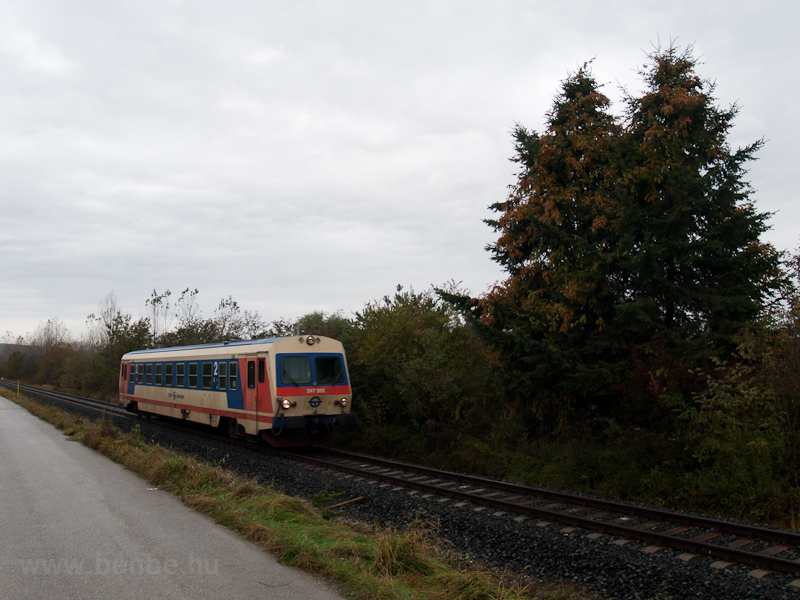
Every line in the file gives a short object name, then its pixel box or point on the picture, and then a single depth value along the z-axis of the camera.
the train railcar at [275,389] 13.45
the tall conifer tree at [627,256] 10.84
